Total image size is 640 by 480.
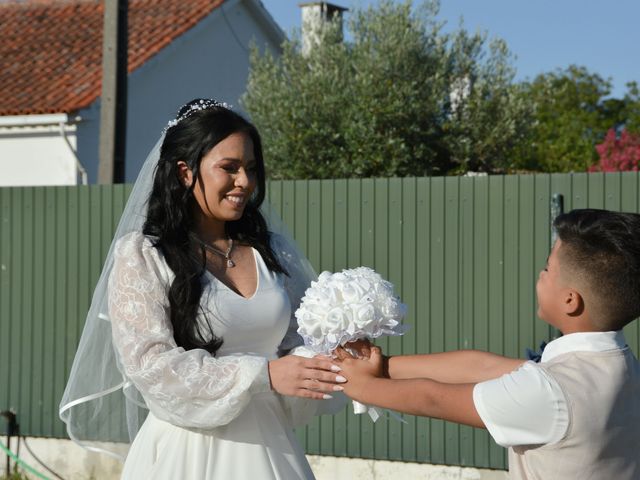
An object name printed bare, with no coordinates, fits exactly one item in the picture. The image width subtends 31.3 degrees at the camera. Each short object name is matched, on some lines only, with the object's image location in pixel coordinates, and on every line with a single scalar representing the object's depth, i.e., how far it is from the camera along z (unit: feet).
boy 8.82
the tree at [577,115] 102.42
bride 11.98
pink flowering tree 82.99
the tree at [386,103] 55.93
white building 51.55
